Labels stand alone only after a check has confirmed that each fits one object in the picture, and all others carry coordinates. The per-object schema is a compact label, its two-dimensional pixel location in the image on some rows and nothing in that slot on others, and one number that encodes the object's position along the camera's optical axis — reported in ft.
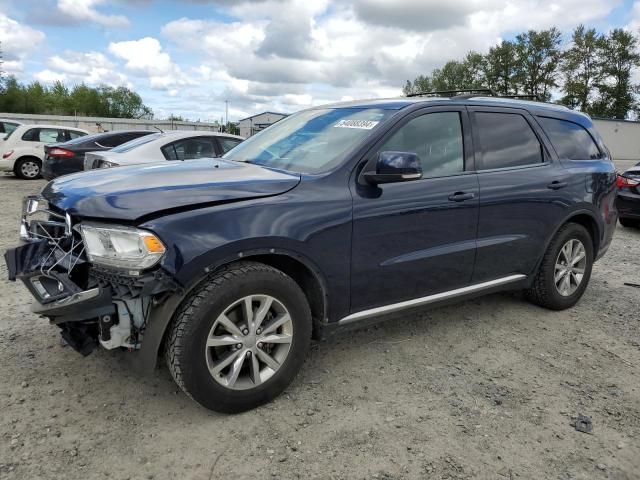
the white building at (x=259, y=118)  218.42
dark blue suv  8.17
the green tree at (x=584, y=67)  197.67
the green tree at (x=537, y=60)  206.39
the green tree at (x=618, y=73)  195.42
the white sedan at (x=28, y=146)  43.34
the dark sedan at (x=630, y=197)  28.22
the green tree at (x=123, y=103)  336.49
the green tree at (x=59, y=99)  290.03
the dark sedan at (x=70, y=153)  31.65
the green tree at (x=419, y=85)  273.13
